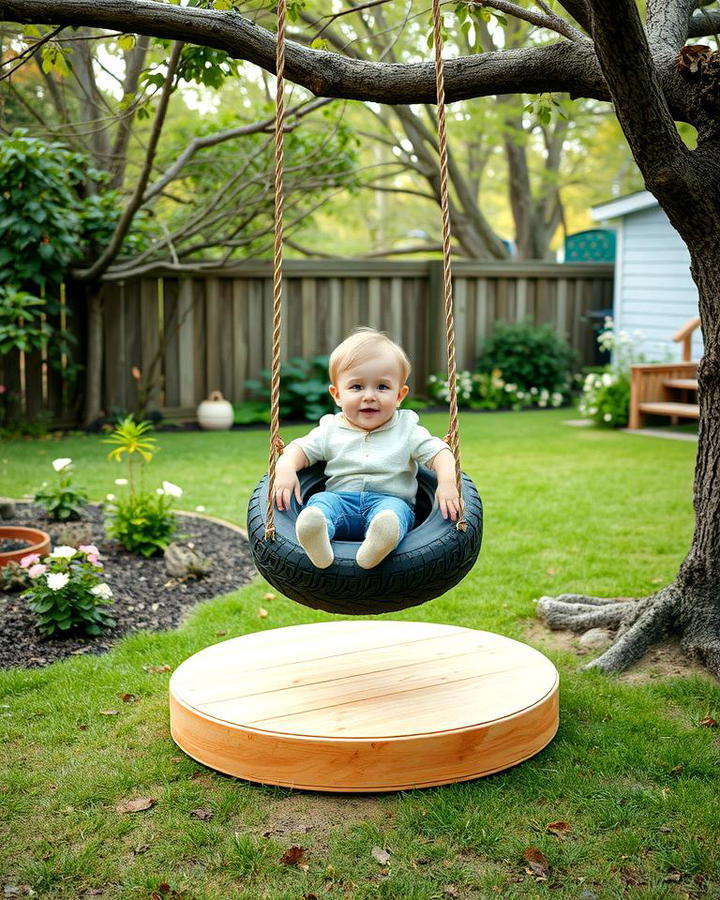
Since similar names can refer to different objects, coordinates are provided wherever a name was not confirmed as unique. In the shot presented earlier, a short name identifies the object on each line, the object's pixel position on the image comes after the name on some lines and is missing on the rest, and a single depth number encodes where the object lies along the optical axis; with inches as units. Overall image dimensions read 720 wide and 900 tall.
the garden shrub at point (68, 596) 177.9
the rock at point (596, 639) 176.1
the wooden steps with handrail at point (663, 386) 426.0
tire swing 122.5
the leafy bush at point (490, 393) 492.1
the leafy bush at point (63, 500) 243.8
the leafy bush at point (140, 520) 224.5
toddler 140.9
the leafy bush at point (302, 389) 436.5
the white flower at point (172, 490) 218.4
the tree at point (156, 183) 364.8
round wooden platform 123.6
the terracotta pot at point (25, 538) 203.5
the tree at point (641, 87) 131.6
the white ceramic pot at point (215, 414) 425.4
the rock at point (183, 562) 213.2
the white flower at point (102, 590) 179.9
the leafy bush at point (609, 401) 434.3
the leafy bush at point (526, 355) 498.9
